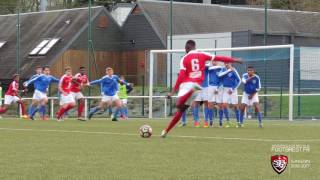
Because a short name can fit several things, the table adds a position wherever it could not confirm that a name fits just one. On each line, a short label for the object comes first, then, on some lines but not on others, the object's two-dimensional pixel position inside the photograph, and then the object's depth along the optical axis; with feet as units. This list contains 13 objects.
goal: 114.42
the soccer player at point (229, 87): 82.12
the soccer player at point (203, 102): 82.12
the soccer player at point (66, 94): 100.73
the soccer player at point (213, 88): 82.04
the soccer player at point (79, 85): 103.86
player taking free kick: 57.88
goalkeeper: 118.62
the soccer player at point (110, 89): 100.73
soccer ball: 57.11
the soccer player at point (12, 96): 115.03
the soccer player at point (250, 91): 81.51
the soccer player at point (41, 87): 105.91
